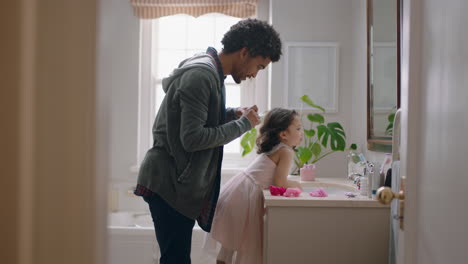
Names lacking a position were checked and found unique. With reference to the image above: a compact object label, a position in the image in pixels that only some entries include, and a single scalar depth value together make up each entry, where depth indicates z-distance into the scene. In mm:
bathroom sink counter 2016
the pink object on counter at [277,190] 2146
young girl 2307
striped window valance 4066
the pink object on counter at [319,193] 2146
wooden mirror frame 2238
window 4285
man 1670
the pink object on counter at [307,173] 3105
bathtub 3254
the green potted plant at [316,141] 3379
